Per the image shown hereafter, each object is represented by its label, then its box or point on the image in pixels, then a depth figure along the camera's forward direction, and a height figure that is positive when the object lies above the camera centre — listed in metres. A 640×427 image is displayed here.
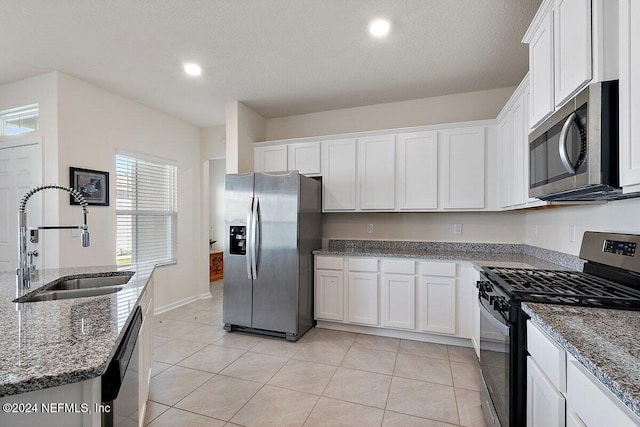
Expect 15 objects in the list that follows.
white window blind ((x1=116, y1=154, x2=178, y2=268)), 3.79 +0.01
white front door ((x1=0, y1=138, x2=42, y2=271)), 3.10 +0.26
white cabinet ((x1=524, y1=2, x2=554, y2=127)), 1.62 +0.82
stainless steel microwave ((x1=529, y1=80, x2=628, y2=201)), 1.16 +0.27
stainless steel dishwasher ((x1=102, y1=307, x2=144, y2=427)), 0.85 -0.58
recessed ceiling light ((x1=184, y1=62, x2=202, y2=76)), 2.95 +1.40
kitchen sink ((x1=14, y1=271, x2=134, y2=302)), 1.69 -0.47
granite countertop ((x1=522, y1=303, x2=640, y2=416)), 0.72 -0.39
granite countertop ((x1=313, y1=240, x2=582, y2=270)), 2.52 -0.44
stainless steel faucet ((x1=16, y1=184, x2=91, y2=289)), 1.64 -0.18
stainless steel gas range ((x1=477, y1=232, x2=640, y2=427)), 1.34 -0.38
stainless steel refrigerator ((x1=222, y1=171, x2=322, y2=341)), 3.25 -0.46
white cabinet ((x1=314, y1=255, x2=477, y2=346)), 3.04 -0.90
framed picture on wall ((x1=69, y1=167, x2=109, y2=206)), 3.14 +0.29
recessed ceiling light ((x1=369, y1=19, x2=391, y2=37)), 2.29 +1.41
